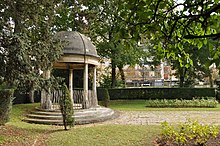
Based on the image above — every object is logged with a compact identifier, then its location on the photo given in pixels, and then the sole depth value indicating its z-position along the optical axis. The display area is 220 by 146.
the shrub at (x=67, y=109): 10.38
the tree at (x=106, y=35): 25.52
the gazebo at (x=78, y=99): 13.26
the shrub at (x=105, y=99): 20.67
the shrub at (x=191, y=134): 7.24
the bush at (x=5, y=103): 10.90
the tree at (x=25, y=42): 8.60
